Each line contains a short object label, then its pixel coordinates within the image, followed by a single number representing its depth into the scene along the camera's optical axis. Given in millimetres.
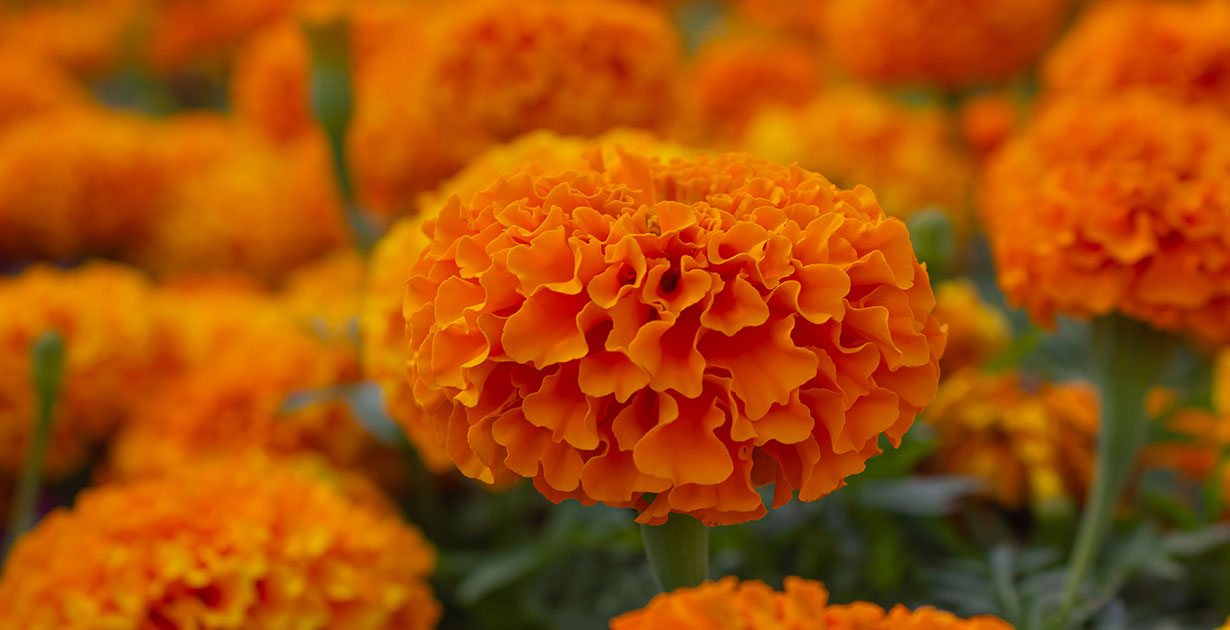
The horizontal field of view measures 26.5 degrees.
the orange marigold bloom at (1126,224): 455
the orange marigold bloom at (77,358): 585
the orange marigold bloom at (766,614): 385
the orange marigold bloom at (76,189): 864
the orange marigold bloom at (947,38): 677
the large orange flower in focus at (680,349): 385
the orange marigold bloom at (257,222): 893
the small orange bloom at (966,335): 567
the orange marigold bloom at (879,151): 718
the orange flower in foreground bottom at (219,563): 463
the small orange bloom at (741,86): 957
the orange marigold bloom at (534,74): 566
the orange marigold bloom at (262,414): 570
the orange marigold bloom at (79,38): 1374
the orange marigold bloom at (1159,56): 587
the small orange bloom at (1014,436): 536
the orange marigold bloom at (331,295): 587
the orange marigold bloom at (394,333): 473
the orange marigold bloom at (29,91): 1072
